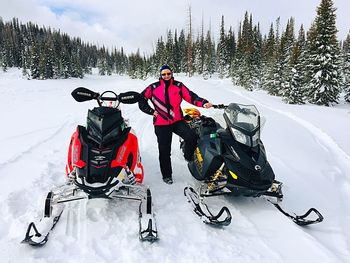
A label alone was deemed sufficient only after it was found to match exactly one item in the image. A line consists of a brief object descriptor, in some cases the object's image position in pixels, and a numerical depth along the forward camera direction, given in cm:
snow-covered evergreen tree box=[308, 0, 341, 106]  2317
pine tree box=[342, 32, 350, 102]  2922
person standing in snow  459
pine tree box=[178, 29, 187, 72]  6066
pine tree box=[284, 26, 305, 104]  2407
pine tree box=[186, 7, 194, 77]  4762
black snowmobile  345
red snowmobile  303
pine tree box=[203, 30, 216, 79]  5541
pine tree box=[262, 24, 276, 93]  3323
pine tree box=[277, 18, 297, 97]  2473
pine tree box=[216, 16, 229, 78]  5591
